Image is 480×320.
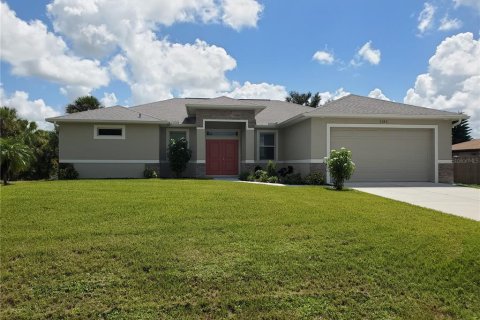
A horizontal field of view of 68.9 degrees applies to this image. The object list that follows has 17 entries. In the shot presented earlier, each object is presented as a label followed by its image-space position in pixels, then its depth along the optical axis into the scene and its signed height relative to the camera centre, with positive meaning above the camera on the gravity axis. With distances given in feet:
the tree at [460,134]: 137.97 +13.21
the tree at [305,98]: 120.78 +23.97
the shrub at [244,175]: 57.44 -1.49
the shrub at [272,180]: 52.82 -2.05
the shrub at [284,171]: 58.65 -0.77
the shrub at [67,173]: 56.13 -1.22
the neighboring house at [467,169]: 59.61 -0.29
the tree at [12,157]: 43.19 +1.02
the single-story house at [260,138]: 52.65 +4.69
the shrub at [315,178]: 49.29 -1.63
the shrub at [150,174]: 58.03 -1.36
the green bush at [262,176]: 53.78 -1.49
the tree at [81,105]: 88.84 +15.39
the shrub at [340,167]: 42.11 -0.02
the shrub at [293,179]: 51.01 -1.83
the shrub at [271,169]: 57.36 -0.42
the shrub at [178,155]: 59.11 +1.87
